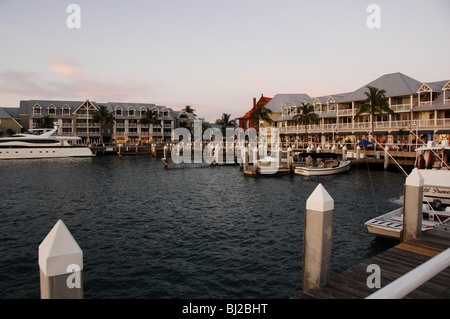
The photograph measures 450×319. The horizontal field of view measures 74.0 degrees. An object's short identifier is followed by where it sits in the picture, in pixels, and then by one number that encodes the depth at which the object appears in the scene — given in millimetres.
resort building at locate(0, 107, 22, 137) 91062
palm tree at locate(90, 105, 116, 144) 91875
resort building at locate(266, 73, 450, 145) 48750
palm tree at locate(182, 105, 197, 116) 129075
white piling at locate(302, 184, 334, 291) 6242
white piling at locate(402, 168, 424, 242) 8930
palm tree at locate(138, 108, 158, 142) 98188
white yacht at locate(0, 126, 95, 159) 66500
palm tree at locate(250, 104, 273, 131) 77312
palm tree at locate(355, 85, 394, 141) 51875
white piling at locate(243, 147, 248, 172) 40656
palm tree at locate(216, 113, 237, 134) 108562
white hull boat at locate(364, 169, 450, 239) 12679
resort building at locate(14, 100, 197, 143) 95562
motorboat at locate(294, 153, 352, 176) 36844
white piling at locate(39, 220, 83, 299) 3578
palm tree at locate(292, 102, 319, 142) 66500
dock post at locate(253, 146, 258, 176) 37969
